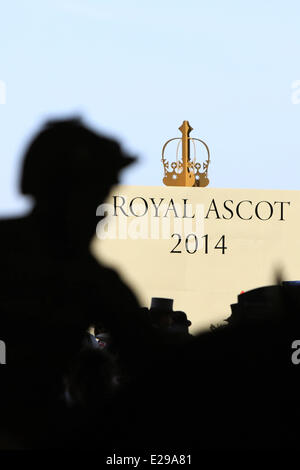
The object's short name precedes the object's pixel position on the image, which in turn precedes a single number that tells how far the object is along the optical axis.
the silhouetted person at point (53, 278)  4.80
